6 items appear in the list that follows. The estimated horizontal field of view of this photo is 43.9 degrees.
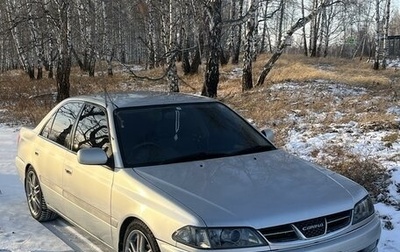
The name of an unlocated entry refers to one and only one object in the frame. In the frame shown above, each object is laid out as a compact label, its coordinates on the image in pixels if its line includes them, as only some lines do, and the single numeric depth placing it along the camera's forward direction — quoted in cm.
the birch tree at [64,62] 1772
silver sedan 314
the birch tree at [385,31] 2866
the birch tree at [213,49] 1466
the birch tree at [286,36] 1703
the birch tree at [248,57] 1752
